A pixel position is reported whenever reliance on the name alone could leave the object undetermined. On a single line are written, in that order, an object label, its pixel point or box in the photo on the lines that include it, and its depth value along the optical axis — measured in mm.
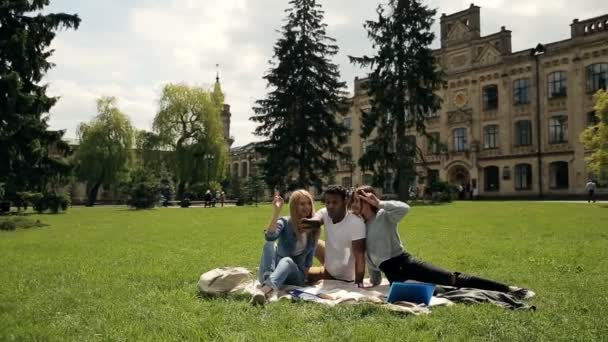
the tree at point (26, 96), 20000
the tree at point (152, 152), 49531
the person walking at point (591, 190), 34031
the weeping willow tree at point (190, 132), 49500
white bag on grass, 6660
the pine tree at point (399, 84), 33719
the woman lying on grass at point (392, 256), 6414
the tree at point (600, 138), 28203
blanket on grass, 5794
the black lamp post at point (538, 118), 42656
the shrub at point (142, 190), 36375
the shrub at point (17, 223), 20078
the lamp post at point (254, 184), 42750
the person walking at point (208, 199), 44566
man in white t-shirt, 6926
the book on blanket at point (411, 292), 5934
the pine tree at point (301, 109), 34281
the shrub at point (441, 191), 34656
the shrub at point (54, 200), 28031
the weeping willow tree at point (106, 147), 51969
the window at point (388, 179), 34050
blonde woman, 6840
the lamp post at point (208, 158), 50062
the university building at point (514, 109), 41031
